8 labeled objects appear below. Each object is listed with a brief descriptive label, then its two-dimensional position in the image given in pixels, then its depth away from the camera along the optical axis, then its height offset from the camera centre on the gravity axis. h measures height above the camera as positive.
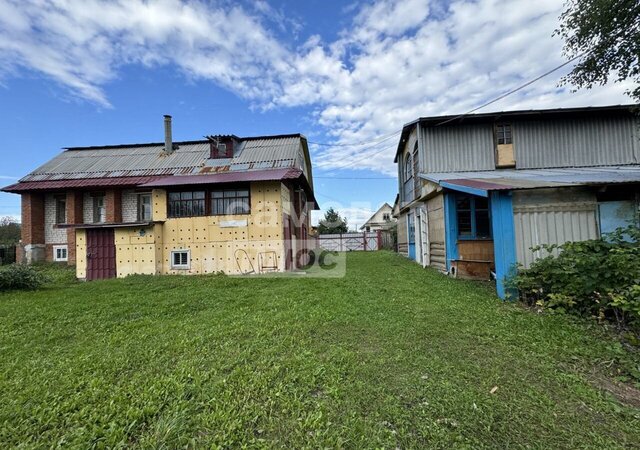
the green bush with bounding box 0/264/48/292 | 8.40 -0.84
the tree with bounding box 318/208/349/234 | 44.31 +2.14
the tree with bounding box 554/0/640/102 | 7.62 +5.26
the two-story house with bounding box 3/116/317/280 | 11.52 +1.60
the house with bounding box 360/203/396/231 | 53.12 +3.37
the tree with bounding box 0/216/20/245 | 27.41 +1.83
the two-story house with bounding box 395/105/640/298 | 5.89 +1.27
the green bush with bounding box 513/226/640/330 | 3.99 -0.80
